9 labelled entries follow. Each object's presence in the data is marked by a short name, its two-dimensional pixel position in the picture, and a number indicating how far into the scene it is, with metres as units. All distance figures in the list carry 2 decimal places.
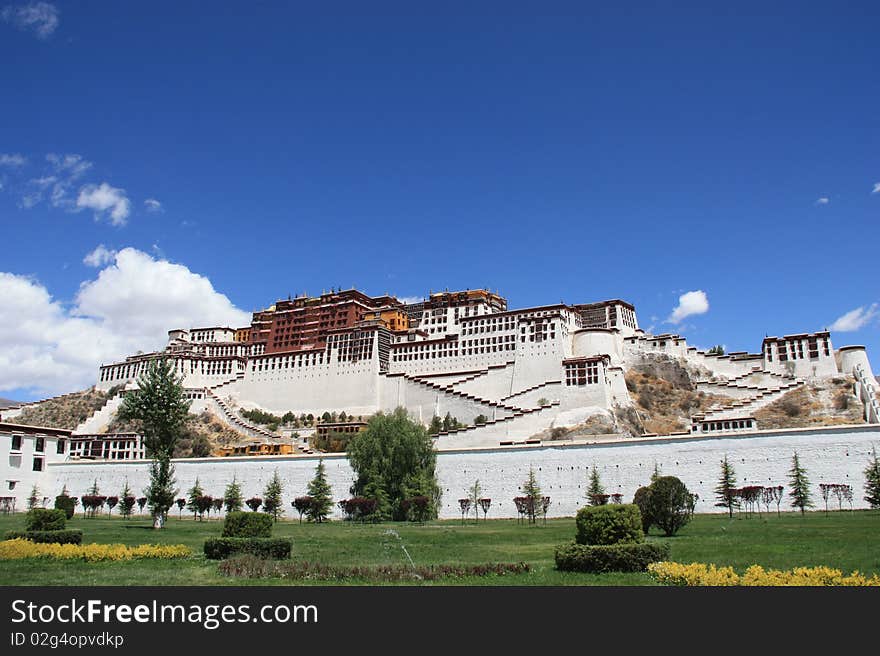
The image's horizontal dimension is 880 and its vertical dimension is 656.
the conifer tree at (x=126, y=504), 45.17
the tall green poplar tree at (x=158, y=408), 36.56
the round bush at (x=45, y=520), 23.20
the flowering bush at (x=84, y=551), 18.59
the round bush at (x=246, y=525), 21.06
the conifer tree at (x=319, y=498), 40.72
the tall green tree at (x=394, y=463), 41.00
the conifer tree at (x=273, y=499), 43.62
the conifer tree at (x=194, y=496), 44.62
